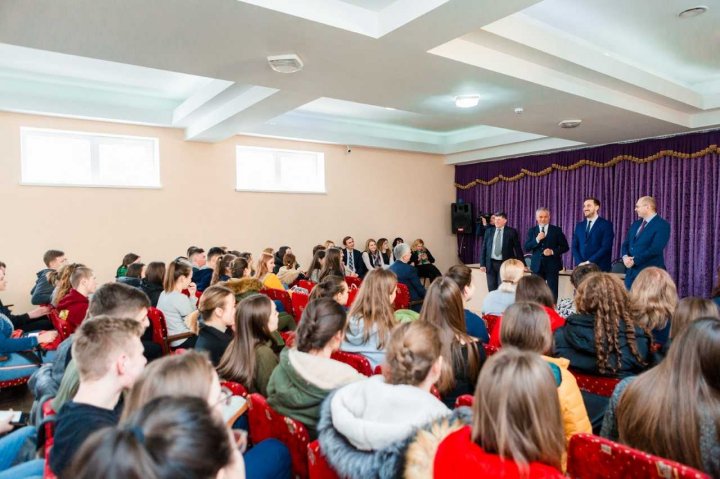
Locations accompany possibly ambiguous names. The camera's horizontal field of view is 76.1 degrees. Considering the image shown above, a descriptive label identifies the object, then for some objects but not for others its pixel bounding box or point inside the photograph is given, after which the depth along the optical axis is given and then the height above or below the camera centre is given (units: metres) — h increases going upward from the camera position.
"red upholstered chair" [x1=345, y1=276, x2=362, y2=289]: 5.39 -0.67
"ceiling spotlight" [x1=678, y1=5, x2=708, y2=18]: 3.58 +1.67
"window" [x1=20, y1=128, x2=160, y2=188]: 5.89 +0.91
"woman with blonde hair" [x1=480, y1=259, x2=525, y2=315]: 3.44 -0.51
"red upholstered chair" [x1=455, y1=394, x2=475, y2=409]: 1.58 -0.61
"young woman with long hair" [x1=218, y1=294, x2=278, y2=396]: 2.16 -0.60
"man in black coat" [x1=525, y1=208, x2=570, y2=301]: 5.93 -0.33
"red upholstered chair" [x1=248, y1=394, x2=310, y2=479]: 1.58 -0.75
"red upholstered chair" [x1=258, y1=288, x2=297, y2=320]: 4.27 -0.67
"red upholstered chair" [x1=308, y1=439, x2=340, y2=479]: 1.44 -0.76
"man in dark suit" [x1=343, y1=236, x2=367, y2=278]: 8.02 -0.59
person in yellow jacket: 1.75 -0.45
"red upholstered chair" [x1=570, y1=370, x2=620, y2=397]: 2.14 -0.76
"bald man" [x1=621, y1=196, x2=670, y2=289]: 4.73 -0.17
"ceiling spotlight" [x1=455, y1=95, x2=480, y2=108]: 4.76 +1.29
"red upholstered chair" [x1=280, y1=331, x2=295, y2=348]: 2.49 -0.63
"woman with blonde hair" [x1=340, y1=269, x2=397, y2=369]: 2.59 -0.55
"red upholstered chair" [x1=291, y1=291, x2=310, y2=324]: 4.09 -0.70
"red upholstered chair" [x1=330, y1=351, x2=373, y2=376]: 2.14 -0.65
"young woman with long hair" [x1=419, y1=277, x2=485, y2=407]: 2.07 -0.57
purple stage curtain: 6.67 +0.54
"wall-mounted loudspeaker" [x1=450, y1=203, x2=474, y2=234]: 9.72 +0.13
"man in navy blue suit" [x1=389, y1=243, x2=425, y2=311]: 4.71 -0.56
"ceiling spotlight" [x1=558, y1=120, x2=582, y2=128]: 5.76 +1.28
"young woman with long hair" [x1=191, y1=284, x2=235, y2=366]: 2.54 -0.56
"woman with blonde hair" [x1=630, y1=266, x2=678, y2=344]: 2.63 -0.46
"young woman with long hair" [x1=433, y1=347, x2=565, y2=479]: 1.08 -0.49
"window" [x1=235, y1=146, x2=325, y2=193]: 7.62 +0.95
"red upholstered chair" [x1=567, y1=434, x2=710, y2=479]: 1.09 -0.61
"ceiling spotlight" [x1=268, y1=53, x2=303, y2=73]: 3.39 +1.23
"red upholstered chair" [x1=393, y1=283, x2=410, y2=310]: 4.54 -0.72
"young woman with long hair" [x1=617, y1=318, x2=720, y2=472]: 1.36 -0.53
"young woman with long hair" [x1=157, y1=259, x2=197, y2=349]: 3.62 -0.61
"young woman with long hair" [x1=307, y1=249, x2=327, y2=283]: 5.45 -0.48
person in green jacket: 1.72 -0.56
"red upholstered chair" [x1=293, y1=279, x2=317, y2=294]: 4.92 -0.65
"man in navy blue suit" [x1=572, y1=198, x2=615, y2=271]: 5.46 -0.16
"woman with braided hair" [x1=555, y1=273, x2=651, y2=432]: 2.16 -0.54
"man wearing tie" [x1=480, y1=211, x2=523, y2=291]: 6.61 -0.36
